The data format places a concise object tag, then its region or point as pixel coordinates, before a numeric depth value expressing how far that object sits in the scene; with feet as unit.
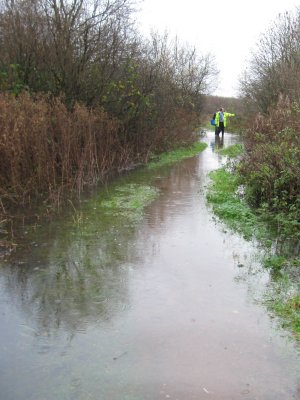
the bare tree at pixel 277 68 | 62.43
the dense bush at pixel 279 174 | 26.35
